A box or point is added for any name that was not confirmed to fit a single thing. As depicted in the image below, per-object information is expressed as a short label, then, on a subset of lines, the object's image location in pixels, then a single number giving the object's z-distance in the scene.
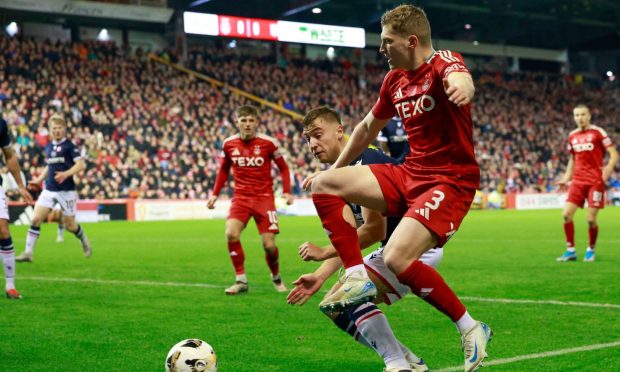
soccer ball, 4.90
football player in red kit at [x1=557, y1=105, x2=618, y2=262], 13.62
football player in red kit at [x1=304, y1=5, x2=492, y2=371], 4.73
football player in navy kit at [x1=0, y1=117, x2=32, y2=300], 9.53
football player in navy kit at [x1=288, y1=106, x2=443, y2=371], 4.98
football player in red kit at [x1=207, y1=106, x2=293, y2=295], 10.62
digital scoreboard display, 41.31
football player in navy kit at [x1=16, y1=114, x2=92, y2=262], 15.12
